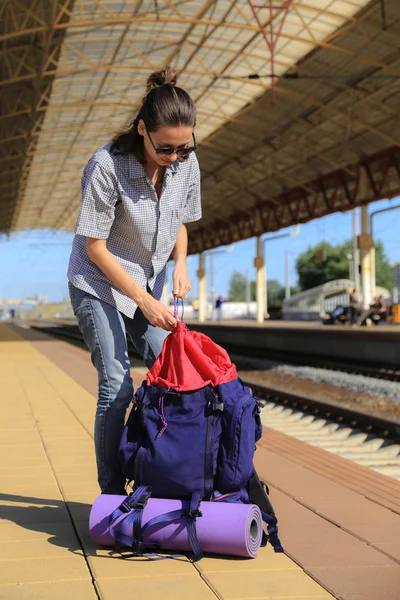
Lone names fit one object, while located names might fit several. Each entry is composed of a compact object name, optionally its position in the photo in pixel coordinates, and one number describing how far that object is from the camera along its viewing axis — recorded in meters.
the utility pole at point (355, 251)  39.78
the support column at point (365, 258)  31.11
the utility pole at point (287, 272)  94.19
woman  3.51
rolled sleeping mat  3.25
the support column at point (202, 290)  52.22
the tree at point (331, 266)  112.50
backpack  3.36
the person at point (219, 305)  54.97
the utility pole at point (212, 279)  59.10
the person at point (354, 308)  32.78
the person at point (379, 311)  32.47
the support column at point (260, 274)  44.06
